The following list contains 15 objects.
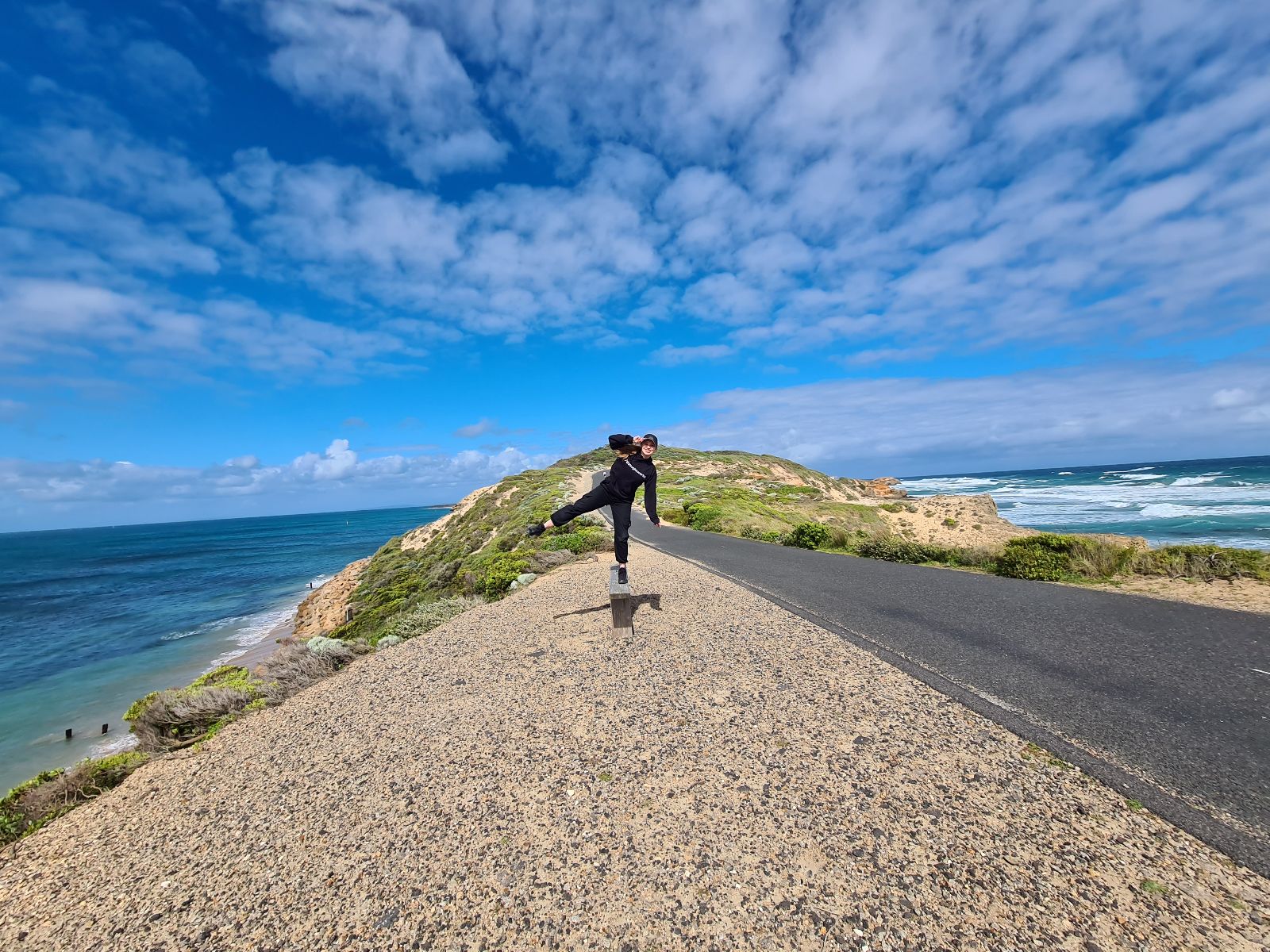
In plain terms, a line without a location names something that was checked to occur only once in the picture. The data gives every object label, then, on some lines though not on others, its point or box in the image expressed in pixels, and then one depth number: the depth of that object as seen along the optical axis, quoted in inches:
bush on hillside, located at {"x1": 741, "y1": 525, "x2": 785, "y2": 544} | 725.1
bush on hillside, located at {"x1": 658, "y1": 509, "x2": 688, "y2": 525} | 994.7
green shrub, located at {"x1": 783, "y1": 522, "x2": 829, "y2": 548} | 626.2
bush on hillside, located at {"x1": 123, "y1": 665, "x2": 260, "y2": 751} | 212.1
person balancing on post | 256.5
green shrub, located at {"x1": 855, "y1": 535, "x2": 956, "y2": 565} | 482.0
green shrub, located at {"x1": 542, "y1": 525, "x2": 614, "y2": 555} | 589.3
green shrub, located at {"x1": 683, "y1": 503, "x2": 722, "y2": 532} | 876.0
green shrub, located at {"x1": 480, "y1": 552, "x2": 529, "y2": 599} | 435.2
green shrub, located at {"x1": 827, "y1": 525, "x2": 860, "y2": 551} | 595.2
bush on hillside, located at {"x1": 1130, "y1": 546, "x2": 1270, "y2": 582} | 321.7
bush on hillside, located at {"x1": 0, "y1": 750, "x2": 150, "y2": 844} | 167.9
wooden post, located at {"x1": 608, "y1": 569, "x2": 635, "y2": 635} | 272.5
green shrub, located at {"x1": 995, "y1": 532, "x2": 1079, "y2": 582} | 373.4
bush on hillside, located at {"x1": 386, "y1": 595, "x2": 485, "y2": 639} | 338.3
